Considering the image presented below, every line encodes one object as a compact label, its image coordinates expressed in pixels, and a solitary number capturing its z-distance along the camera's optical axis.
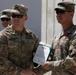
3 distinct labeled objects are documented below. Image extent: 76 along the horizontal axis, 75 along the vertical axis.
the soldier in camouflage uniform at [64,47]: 4.36
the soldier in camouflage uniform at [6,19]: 7.31
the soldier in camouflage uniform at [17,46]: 4.69
